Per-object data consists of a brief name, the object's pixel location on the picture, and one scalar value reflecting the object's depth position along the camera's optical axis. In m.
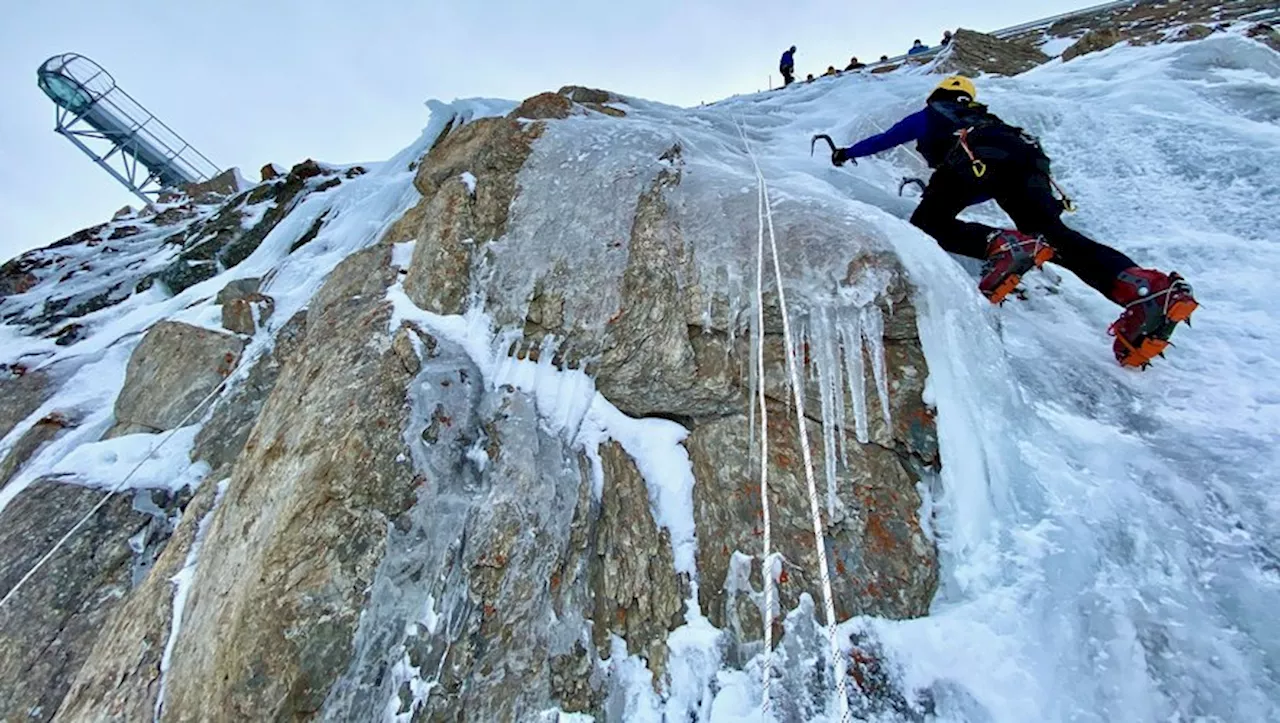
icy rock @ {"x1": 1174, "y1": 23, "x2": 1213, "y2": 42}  8.53
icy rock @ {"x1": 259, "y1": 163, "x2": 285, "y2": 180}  11.96
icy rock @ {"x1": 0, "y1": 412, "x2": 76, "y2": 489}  5.28
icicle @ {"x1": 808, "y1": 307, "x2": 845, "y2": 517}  3.22
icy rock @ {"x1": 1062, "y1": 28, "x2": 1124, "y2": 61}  9.75
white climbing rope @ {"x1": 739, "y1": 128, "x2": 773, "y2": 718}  2.53
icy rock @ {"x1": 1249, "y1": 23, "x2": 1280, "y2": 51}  7.20
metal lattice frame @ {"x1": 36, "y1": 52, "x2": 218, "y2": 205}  15.59
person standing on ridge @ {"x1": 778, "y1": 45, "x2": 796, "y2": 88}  15.83
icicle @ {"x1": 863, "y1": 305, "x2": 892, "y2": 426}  3.31
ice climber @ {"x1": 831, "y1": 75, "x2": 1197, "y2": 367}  3.21
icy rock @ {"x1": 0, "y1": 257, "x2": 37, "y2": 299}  9.28
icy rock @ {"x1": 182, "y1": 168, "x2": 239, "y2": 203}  14.09
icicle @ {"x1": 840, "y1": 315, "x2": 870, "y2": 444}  3.25
